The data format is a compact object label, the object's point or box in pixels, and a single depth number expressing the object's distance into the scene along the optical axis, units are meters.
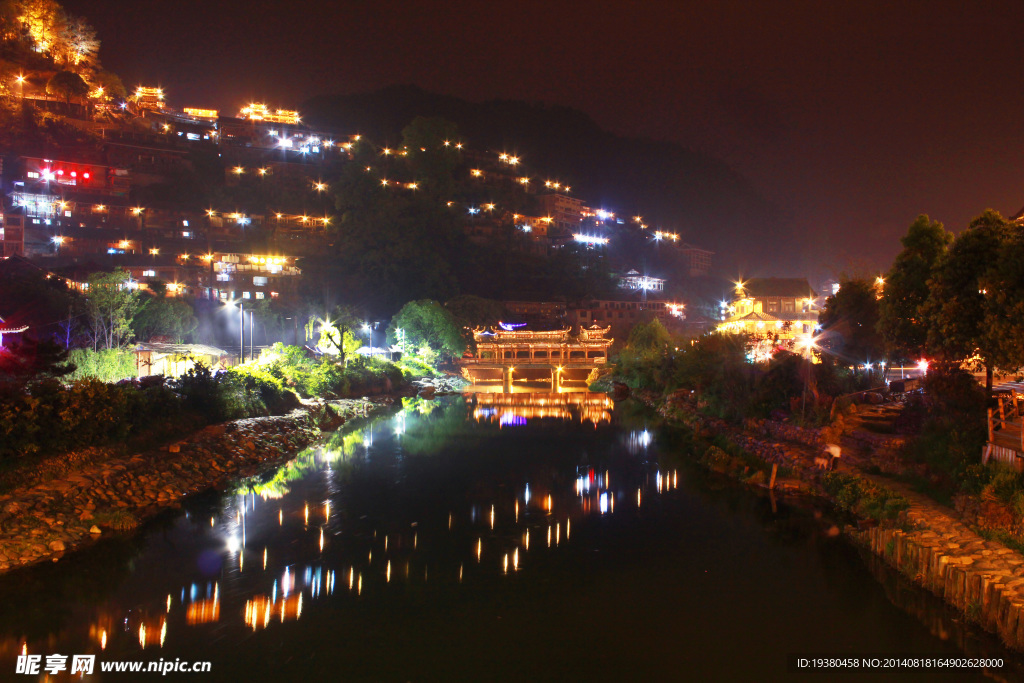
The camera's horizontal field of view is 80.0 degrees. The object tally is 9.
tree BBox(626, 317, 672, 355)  37.62
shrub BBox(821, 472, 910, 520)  11.82
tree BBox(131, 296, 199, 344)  33.34
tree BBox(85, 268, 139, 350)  24.73
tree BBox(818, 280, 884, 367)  23.52
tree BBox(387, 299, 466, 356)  42.38
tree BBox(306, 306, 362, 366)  34.50
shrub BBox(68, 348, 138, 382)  20.62
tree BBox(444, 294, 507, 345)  45.28
